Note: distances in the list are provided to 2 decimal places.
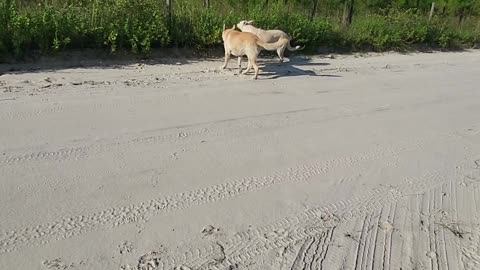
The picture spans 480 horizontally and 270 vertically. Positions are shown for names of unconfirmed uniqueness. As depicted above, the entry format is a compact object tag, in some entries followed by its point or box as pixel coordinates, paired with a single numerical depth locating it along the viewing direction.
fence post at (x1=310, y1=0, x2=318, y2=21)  14.66
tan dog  7.79
